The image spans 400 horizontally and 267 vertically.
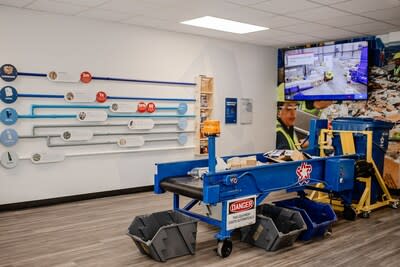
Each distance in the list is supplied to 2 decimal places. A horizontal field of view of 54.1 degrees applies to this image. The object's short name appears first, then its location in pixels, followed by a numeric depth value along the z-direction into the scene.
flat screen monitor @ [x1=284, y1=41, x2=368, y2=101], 6.69
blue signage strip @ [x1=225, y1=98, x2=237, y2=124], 7.41
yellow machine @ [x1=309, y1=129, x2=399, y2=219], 5.03
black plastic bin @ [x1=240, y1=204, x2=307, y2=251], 3.80
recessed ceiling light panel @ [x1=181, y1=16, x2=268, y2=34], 5.76
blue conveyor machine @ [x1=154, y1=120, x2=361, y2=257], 3.54
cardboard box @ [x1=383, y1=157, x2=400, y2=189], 6.46
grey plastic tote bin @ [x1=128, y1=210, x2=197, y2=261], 3.47
